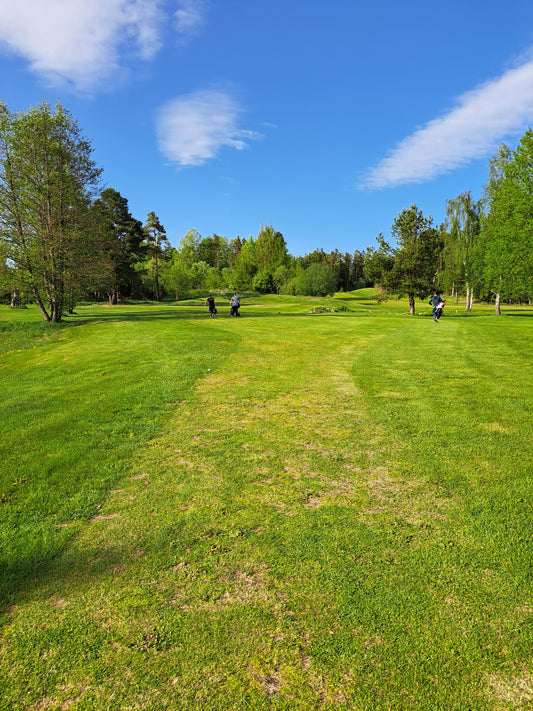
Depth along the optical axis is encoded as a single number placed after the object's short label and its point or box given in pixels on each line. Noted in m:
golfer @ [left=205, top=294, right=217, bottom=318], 31.98
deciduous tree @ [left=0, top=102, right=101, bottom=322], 27.36
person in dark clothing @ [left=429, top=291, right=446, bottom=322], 28.35
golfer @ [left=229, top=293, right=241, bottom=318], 33.12
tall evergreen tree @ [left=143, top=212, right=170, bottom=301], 76.25
